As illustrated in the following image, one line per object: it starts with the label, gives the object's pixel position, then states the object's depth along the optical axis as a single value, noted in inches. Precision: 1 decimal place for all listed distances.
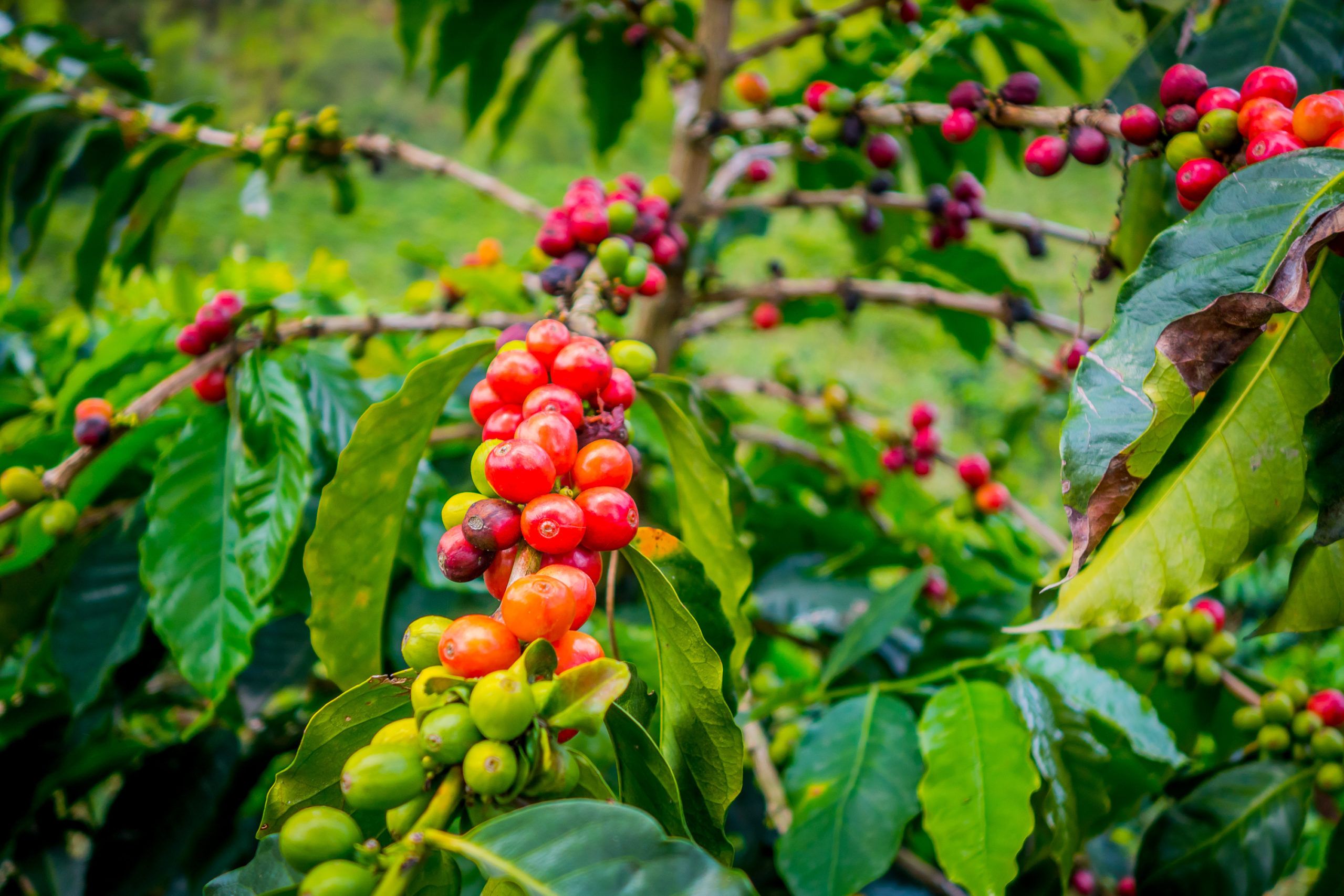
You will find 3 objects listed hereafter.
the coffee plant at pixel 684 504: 14.6
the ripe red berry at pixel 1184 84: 19.1
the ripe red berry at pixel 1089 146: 20.6
